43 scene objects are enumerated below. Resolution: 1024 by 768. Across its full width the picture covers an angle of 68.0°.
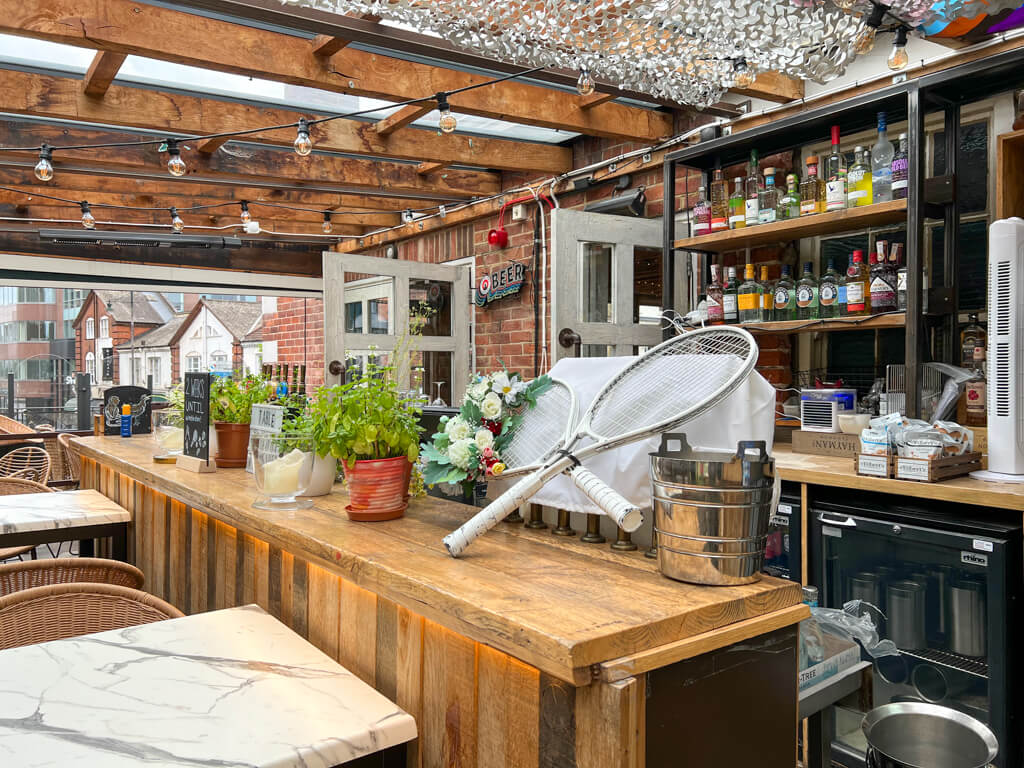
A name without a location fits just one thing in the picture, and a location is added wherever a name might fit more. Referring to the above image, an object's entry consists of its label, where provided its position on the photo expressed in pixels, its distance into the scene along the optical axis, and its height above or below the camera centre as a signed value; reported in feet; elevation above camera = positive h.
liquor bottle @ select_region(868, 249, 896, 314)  8.18 +0.84
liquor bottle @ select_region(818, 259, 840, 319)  8.76 +0.83
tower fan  6.68 +0.12
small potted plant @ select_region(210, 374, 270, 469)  6.48 -0.38
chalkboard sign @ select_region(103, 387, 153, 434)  10.55 -0.64
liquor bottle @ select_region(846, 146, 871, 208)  8.39 +2.04
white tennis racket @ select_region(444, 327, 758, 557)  3.40 -0.14
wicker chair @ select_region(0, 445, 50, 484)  13.65 -1.78
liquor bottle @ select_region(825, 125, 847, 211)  8.48 +2.07
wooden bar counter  2.66 -1.14
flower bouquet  4.12 -0.36
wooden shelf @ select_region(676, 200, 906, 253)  8.12 +1.64
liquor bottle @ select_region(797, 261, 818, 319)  8.99 +0.84
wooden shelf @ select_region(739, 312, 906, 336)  7.97 +0.47
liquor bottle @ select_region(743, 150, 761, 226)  9.39 +2.15
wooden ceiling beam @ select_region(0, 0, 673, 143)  7.58 +3.59
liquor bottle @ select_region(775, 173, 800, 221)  9.19 +1.98
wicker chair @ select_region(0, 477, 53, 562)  9.96 -1.56
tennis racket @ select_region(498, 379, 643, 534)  3.89 -0.36
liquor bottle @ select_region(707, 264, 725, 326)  9.94 +0.83
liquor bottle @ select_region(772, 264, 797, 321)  9.21 +0.84
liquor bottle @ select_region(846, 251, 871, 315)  8.42 +0.86
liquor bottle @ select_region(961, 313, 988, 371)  7.89 +0.22
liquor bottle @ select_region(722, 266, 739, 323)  9.78 +0.87
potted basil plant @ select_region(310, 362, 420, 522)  4.32 -0.42
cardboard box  8.27 -0.86
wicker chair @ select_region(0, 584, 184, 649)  4.49 -1.49
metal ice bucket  2.97 -0.59
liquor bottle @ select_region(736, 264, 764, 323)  9.52 +0.86
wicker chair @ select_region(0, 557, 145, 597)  5.41 -1.50
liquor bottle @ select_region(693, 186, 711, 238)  10.00 +1.97
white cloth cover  3.59 -0.36
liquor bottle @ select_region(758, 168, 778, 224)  9.25 +2.03
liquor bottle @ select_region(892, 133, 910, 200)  7.86 +2.01
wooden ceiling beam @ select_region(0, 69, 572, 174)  9.94 +3.64
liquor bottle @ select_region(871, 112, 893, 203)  8.26 +2.16
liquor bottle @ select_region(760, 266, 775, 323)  9.43 +0.83
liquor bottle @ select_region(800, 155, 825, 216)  8.86 +2.08
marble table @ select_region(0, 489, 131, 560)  6.73 -1.40
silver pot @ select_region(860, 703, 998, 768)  4.03 -2.02
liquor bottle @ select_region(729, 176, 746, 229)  9.55 +2.00
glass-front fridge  6.16 -2.02
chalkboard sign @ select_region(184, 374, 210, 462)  6.36 -0.41
